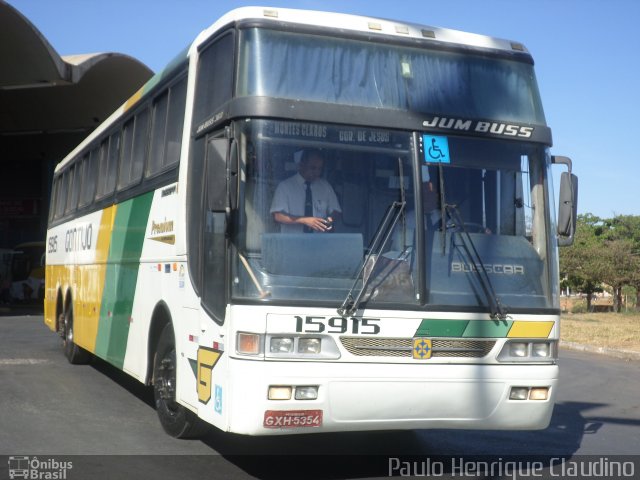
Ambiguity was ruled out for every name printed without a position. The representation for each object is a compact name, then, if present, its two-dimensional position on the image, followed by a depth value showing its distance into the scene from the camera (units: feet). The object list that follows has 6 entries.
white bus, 19.98
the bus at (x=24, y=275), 138.92
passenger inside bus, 20.40
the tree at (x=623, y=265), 138.82
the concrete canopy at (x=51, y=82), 99.60
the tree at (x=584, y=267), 139.44
